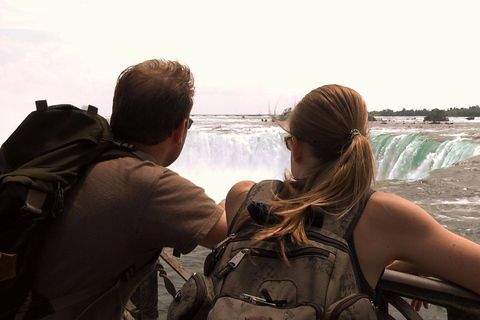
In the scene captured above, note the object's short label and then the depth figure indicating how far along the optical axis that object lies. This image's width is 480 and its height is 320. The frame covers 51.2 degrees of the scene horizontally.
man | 1.65
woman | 1.54
